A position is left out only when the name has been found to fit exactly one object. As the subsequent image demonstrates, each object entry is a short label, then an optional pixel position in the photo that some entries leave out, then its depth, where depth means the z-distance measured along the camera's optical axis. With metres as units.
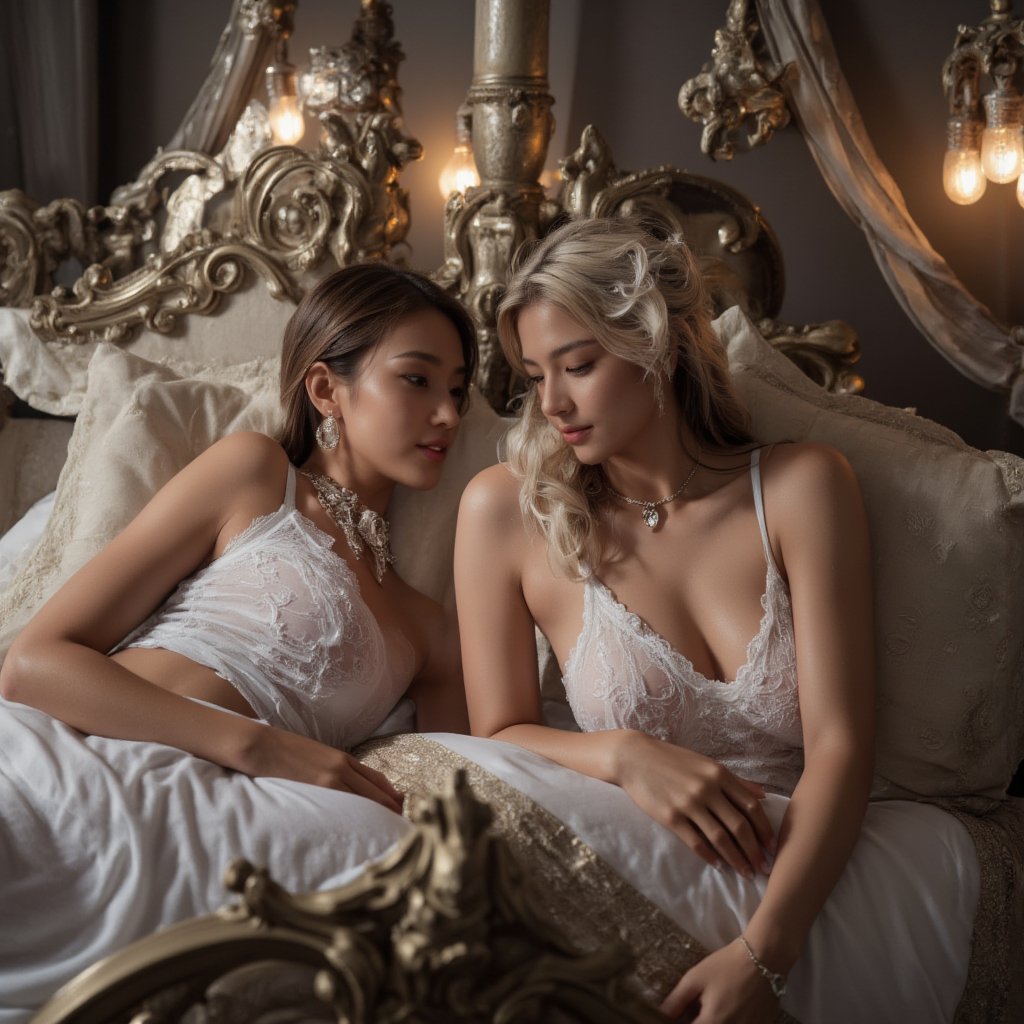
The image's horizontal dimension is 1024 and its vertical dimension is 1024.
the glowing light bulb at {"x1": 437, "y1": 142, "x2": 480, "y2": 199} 3.94
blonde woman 1.58
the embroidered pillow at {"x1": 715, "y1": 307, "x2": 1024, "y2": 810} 1.88
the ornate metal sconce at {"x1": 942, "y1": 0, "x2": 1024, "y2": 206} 3.12
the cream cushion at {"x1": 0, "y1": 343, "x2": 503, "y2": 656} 2.18
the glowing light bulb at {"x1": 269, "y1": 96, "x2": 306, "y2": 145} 3.89
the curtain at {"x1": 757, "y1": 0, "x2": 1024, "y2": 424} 2.96
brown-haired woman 1.43
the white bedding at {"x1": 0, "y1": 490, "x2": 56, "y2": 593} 2.36
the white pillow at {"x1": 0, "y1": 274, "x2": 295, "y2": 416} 2.82
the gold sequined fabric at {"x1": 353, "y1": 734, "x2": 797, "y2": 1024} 1.44
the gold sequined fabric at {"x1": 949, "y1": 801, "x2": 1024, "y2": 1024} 1.61
